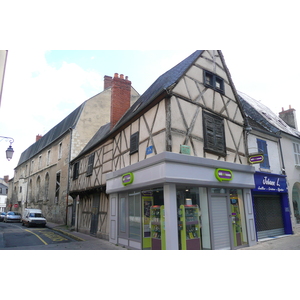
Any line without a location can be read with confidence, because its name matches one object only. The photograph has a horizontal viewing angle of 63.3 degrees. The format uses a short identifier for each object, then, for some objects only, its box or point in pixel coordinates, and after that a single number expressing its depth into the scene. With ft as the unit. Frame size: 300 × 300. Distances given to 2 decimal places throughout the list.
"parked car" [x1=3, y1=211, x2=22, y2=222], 70.69
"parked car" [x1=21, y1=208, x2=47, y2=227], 54.80
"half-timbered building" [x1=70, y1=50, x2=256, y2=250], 22.08
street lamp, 30.35
